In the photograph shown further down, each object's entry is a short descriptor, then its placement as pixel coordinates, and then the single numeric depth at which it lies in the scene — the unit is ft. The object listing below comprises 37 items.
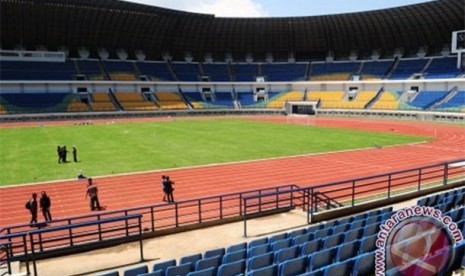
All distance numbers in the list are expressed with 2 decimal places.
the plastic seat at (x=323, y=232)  33.24
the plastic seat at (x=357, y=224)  35.12
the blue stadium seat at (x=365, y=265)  24.73
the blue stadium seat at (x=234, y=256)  28.14
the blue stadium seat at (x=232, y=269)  25.19
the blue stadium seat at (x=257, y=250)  29.40
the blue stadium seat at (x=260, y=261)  26.45
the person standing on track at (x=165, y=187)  58.24
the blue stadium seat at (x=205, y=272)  24.14
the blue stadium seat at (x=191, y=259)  28.60
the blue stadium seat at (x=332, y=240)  30.66
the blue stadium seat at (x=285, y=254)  27.84
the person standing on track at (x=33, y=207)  47.98
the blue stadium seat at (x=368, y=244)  29.30
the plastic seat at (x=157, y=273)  24.66
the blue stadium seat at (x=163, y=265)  27.73
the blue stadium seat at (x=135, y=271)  26.76
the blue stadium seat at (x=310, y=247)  29.43
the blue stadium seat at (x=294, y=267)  24.94
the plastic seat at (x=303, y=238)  31.84
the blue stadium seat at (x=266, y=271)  23.63
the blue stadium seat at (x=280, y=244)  30.68
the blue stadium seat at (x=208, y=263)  26.63
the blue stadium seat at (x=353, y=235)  32.01
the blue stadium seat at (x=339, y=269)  23.06
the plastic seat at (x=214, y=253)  29.99
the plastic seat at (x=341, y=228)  34.21
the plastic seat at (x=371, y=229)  32.94
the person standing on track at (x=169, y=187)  58.29
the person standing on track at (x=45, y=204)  50.21
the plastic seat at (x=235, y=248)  31.03
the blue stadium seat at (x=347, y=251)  28.04
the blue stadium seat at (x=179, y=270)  25.66
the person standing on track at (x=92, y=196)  55.93
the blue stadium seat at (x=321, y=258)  26.35
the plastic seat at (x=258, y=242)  32.27
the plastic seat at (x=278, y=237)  33.71
